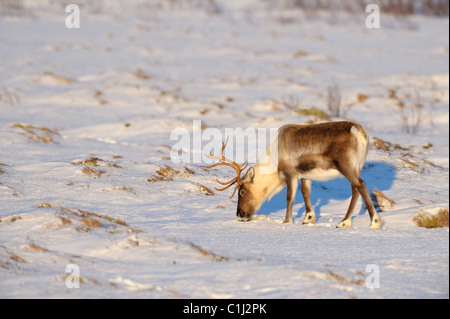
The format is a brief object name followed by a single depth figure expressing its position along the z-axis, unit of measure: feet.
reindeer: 51.60
